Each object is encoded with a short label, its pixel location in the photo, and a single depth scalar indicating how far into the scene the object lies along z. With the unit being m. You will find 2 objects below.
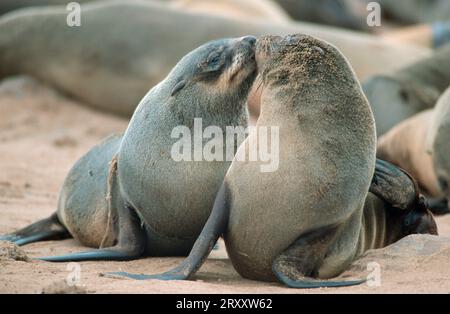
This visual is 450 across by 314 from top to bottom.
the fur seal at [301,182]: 9.33
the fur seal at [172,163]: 10.36
